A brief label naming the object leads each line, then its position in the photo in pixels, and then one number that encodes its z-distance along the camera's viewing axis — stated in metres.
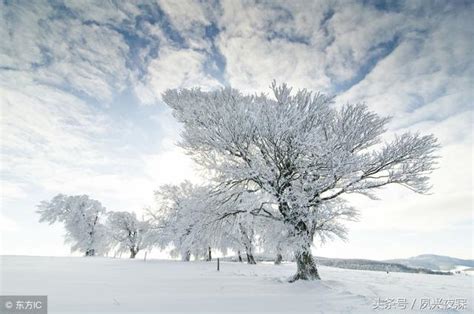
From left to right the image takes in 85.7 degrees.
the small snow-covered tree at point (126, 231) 44.22
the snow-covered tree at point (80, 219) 41.66
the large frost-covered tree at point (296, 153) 11.31
